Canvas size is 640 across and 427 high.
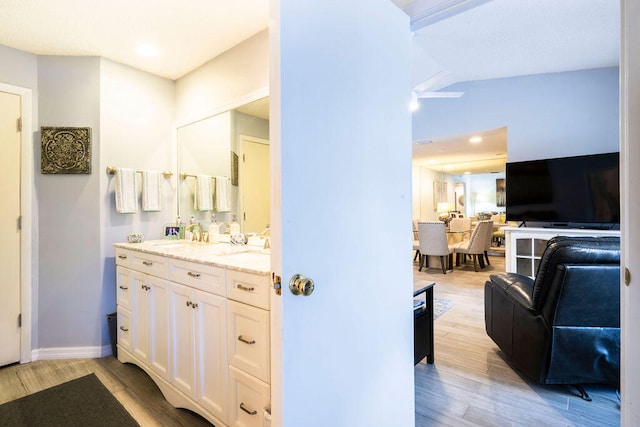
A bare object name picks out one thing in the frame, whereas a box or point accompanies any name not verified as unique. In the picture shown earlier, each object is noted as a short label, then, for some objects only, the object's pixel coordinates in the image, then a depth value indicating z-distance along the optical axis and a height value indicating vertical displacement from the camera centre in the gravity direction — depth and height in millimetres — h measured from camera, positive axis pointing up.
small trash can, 2439 -980
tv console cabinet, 3477 -437
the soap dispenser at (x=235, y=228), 2443 -137
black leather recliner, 1623 -614
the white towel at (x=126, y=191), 2539 +184
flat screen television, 3160 +224
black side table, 2072 -845
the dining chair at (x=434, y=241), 5023 -523
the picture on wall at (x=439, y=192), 9061 +568
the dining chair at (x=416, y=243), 5562 -628
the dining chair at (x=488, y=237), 5320 -506
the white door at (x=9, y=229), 2295 -127
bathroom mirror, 2307 +447
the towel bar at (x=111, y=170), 2549 +361
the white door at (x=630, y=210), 767 -2
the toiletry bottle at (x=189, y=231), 2780 -186
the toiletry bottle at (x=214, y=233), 2557 -186
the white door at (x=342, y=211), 882 -2
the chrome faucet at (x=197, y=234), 2629 -202
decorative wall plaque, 2437 +506
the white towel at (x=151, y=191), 2688 +189
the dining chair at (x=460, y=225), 6145 -310
